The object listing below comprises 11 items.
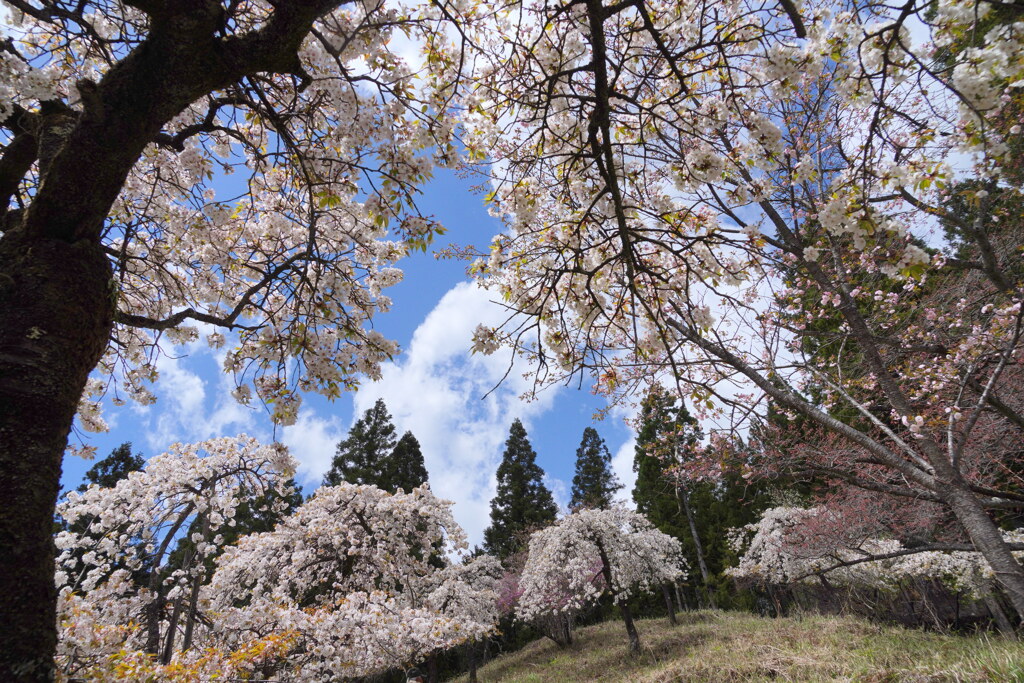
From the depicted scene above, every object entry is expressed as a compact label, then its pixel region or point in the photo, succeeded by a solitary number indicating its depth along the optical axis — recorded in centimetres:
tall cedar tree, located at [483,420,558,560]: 2217
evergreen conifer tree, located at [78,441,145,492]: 1568
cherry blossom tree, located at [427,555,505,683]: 1448
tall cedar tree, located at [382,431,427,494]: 2178
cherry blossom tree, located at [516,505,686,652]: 1362
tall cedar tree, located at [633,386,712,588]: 2009
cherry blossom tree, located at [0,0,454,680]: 151
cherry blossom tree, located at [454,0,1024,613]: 243
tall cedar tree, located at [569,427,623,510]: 2472
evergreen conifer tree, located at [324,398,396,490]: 2127
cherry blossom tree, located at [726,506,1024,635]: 927
